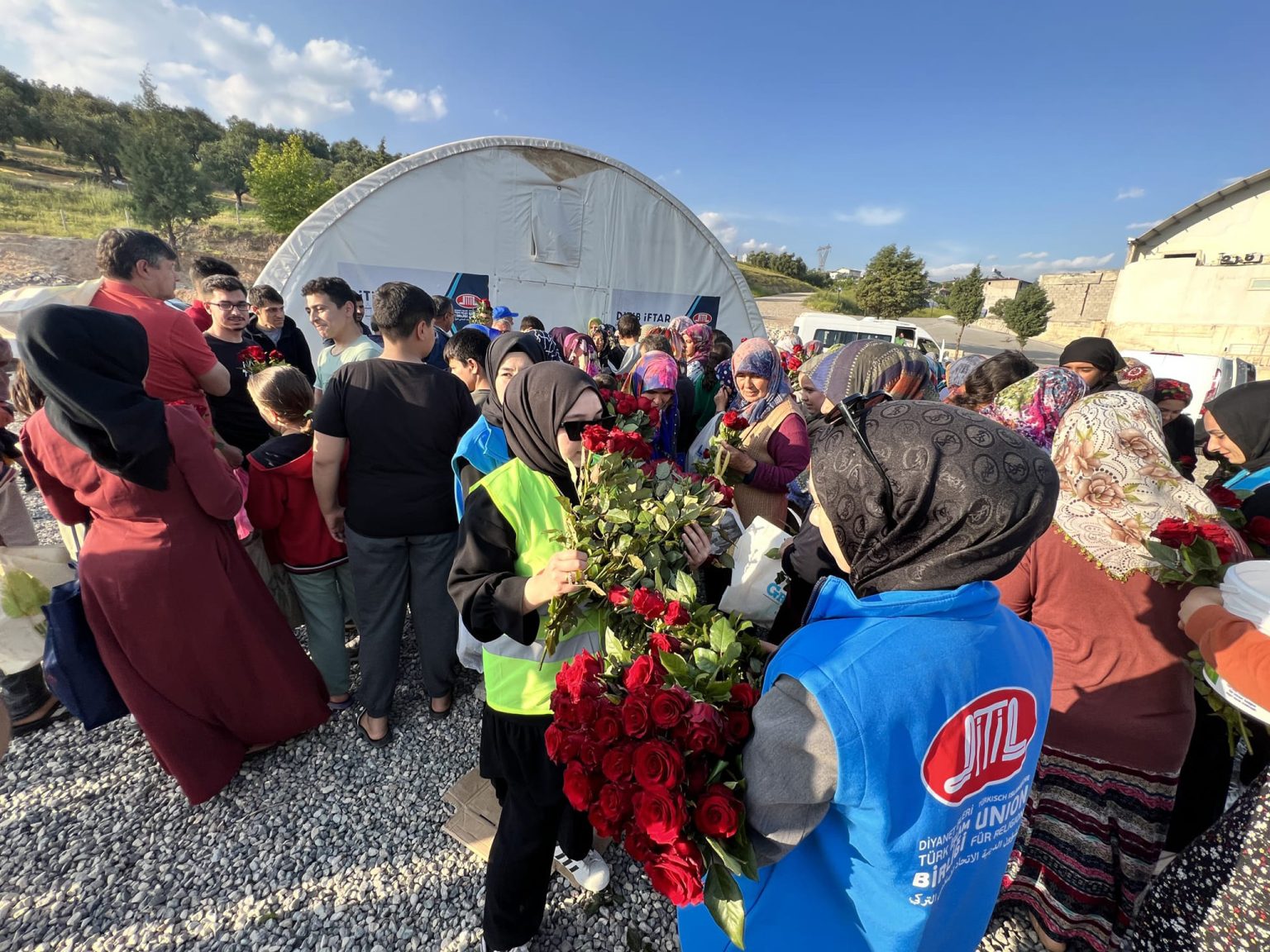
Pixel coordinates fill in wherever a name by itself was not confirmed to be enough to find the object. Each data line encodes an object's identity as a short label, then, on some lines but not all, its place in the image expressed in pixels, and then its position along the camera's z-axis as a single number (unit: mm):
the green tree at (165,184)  27547
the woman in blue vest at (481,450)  2467
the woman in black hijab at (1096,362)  4039
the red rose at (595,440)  1689
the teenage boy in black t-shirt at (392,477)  2826
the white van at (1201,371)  10484
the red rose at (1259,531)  2020
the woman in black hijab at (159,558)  2135
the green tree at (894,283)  32344
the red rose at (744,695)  1164
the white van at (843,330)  16664
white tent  9664
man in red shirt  3281
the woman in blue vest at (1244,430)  2617
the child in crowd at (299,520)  2998
